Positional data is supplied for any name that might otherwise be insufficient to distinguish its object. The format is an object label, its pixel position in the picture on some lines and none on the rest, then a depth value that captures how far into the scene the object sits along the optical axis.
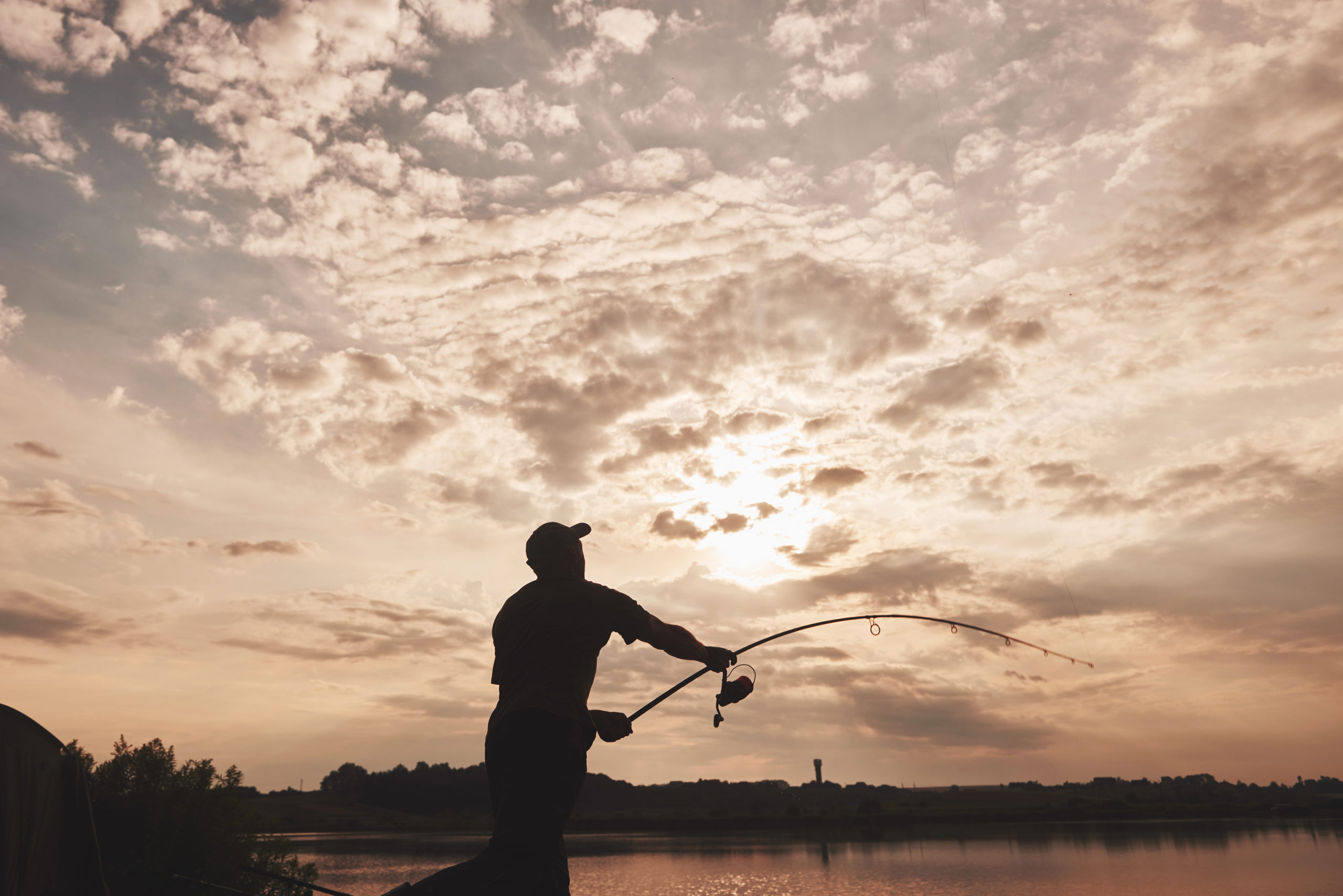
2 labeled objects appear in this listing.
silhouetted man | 4.30
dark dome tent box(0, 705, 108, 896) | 4.75
